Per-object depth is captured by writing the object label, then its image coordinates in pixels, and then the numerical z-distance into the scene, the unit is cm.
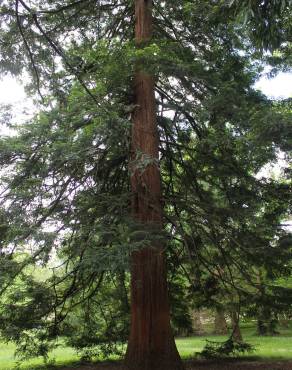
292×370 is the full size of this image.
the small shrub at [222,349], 977
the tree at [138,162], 684
